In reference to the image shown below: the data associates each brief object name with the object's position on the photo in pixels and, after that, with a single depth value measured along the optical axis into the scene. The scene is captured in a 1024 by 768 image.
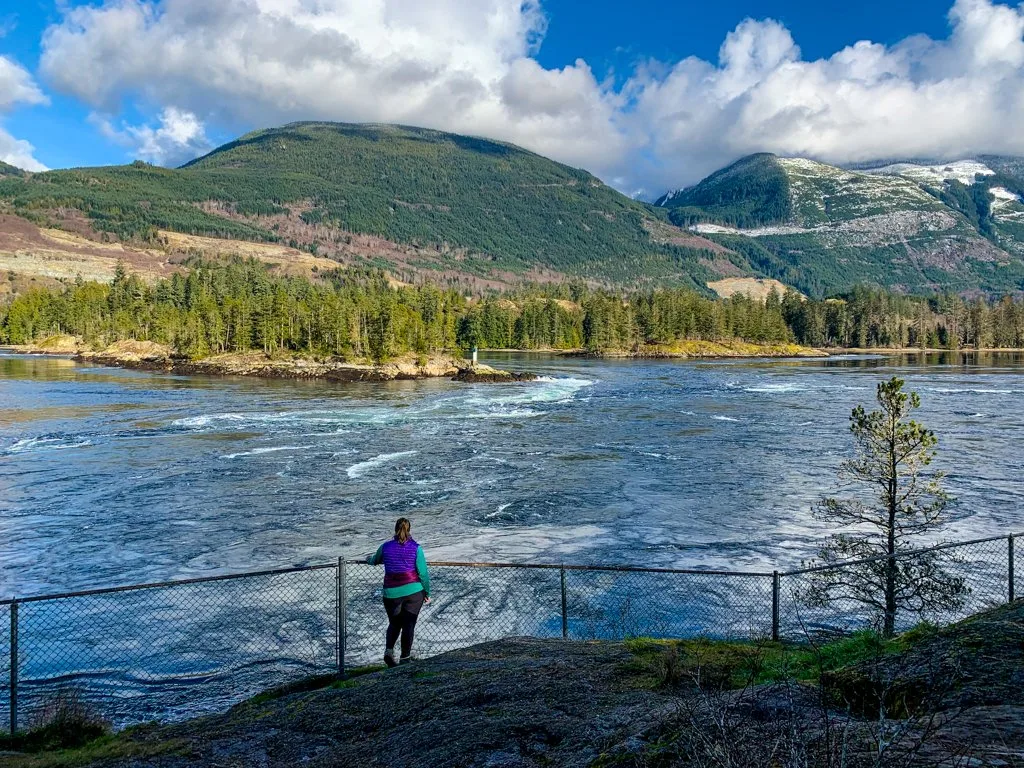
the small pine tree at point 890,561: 14.12
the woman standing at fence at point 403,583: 11.62
